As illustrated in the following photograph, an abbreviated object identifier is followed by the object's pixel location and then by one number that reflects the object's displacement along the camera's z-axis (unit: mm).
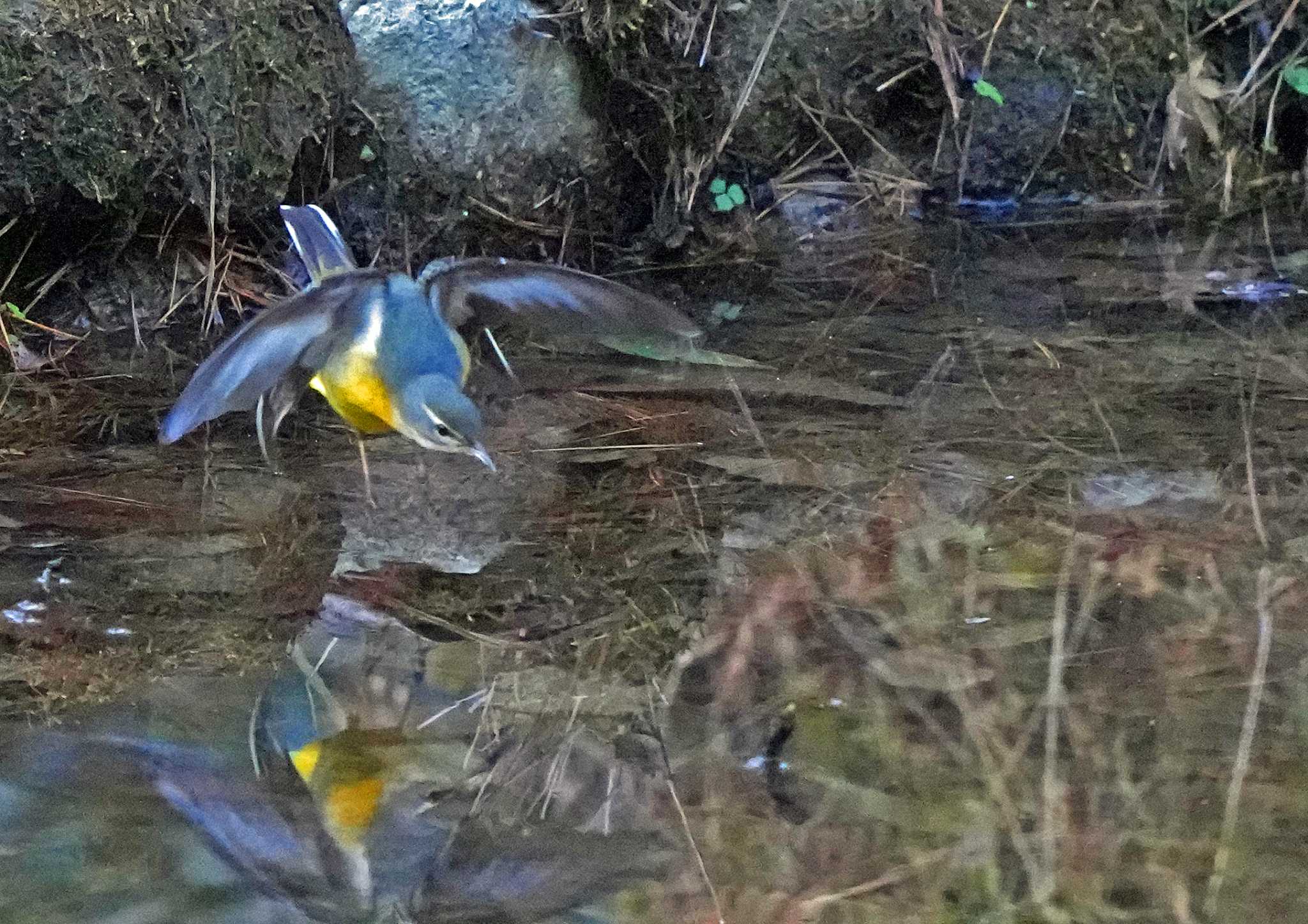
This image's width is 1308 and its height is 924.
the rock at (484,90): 7684
